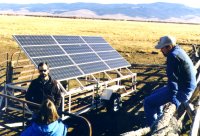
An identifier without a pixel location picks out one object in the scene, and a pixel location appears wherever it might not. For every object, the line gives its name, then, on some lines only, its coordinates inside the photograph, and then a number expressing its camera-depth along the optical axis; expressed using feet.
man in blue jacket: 22.80
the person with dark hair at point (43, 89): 25.66
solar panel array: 35.50
